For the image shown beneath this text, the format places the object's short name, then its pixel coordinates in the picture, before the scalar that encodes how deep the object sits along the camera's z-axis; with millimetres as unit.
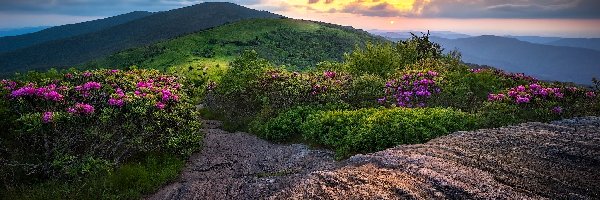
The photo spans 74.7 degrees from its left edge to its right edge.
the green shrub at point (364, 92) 15939
